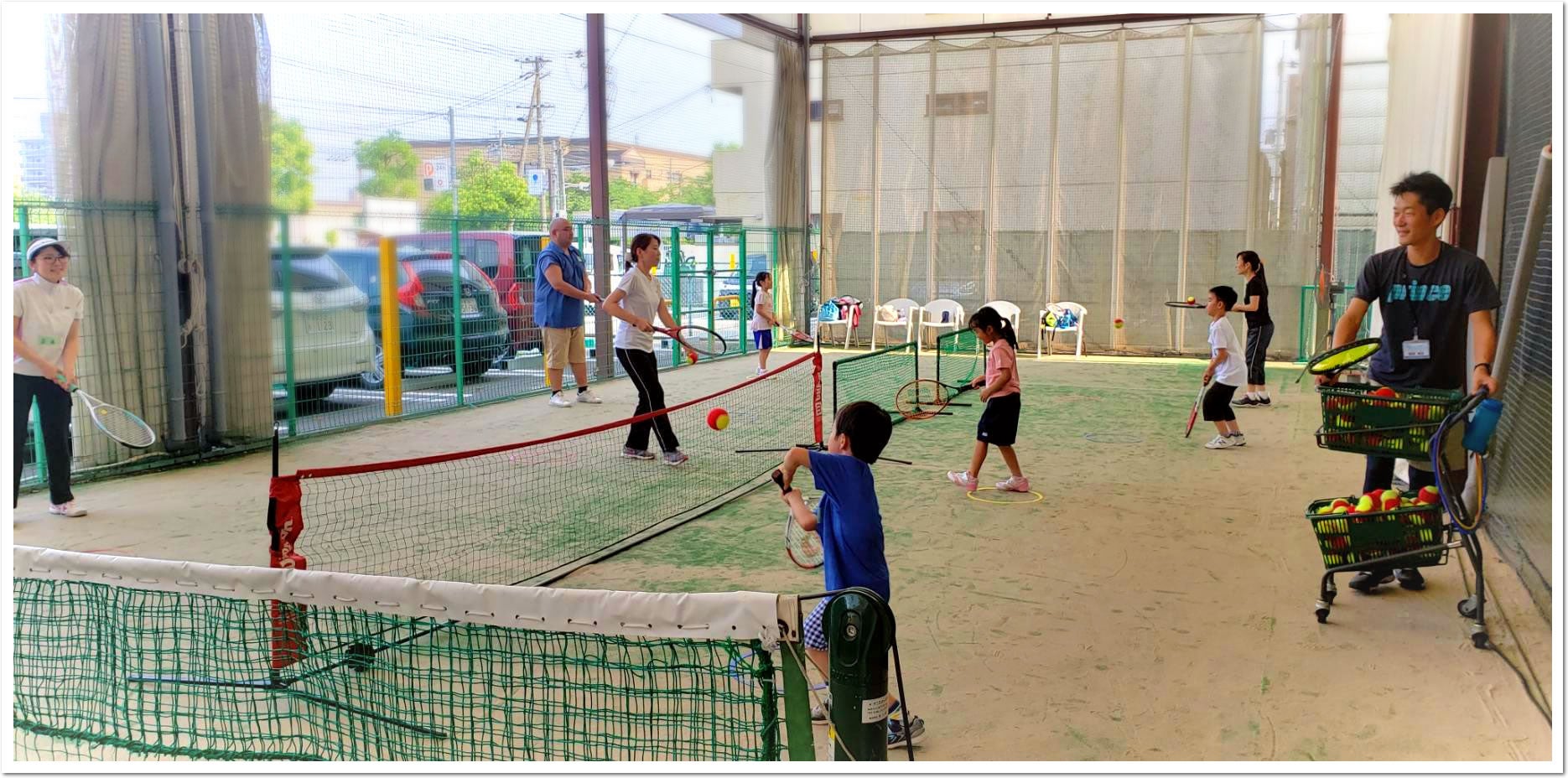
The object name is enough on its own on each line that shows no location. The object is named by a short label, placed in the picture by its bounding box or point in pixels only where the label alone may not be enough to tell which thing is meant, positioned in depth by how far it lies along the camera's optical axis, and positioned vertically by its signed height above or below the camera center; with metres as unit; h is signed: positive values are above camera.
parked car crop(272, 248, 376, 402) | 9.69 -0.66
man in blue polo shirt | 11.03 -0.52
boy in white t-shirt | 9.04 -0.86
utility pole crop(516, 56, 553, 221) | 13.22 +1.49
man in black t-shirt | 4.86 -0.19
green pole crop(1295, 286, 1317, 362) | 16.23 -1.23
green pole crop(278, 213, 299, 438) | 9.47 -0.57
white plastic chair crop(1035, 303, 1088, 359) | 17.48 -0.97
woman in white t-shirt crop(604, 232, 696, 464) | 8.42 -0.58
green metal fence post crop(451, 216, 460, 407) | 11.38 -0.61
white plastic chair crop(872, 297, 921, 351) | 18.53 -0.94
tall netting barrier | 16.41 +1.24
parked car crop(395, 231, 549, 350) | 11.81 -0.16
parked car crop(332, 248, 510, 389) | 10.45 -0.59
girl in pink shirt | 7.20 -0.89
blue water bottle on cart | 4.52 -0.66
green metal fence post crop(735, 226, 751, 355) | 17.09 -0.46
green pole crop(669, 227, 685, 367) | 15.29 -0.24
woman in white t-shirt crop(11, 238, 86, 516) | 6.68 -0.54
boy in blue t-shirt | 3.63 -0.80
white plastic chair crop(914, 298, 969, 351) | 18.09 -0.97
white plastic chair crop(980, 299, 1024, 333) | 17.70 -0.87
